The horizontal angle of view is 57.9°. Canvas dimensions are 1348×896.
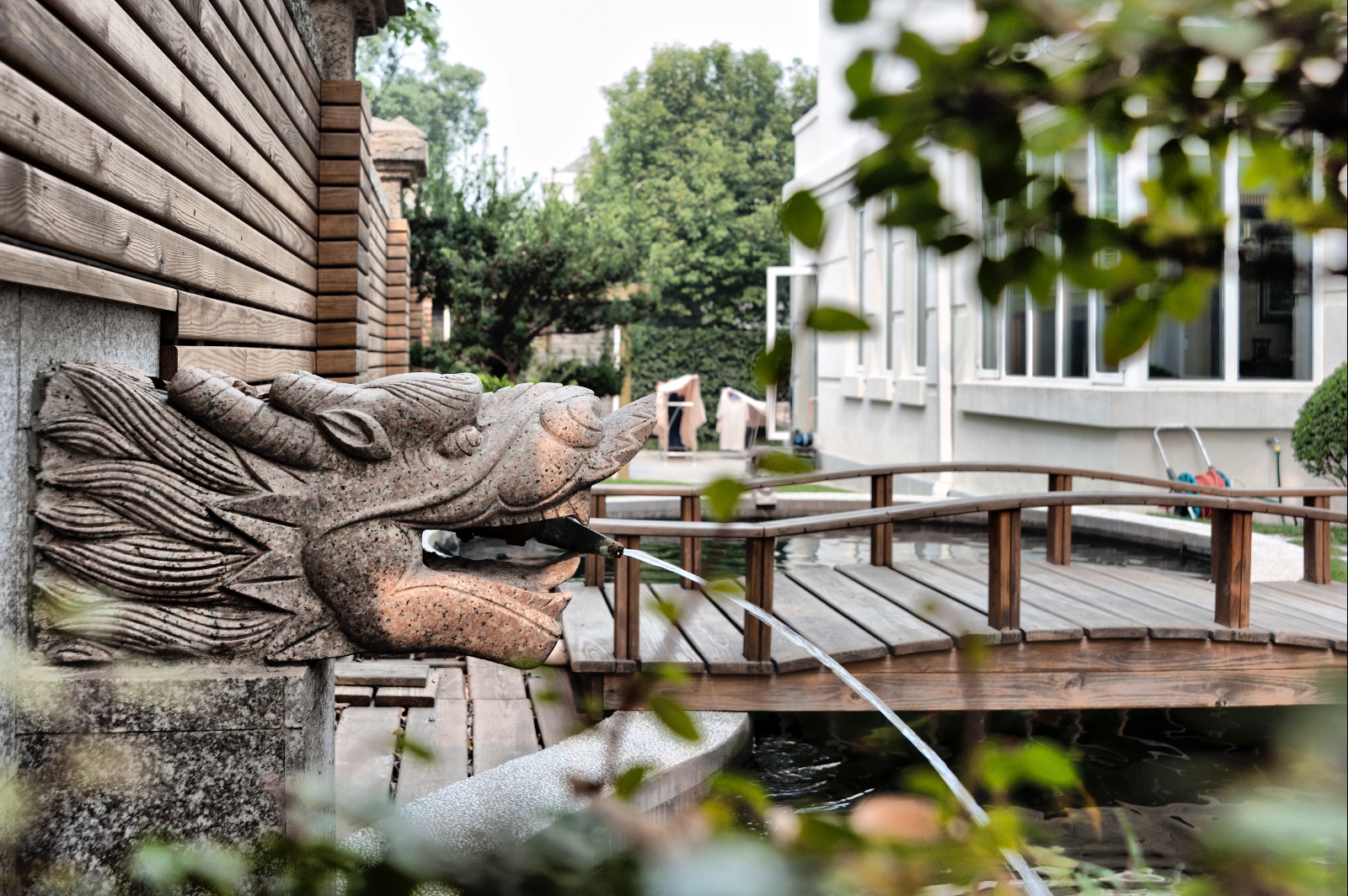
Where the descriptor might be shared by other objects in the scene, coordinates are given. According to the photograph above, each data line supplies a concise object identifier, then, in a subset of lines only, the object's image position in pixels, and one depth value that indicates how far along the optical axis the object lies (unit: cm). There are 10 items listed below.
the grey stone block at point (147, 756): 209
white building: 1145
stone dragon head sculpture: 213
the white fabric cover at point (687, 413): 2138
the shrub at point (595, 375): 1839
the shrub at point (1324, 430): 984
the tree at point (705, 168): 3559
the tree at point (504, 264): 1875
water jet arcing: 93
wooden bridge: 439
